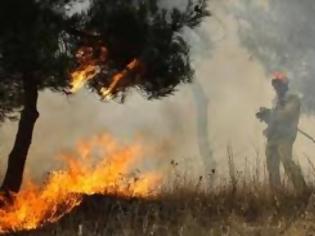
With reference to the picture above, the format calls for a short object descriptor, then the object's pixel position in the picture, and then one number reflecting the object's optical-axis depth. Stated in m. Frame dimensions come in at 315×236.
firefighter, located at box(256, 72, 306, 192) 19.12
